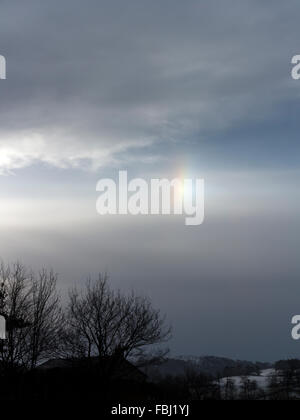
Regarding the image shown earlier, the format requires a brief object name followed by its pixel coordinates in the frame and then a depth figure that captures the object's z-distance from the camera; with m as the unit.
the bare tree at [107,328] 41.69
